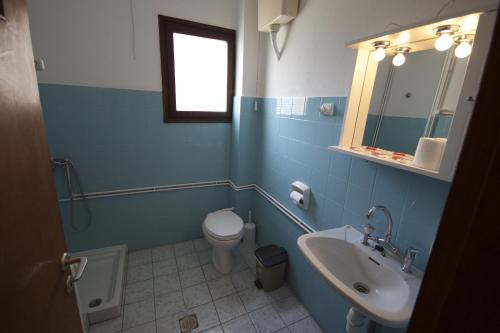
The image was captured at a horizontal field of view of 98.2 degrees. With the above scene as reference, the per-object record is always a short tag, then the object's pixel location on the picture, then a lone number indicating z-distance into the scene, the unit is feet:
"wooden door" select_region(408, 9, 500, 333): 0.91
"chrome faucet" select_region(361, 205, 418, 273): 3.11
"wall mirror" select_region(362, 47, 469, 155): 2.86
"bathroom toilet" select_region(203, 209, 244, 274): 6.13
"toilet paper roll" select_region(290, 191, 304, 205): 5.29
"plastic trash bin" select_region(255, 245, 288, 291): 5.88
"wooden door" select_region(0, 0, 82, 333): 1.54
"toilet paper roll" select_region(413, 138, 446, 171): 2.67
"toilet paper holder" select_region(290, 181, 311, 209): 5.24
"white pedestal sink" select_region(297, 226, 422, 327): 2.60
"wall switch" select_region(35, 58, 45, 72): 2.31
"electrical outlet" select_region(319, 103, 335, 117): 4.40
